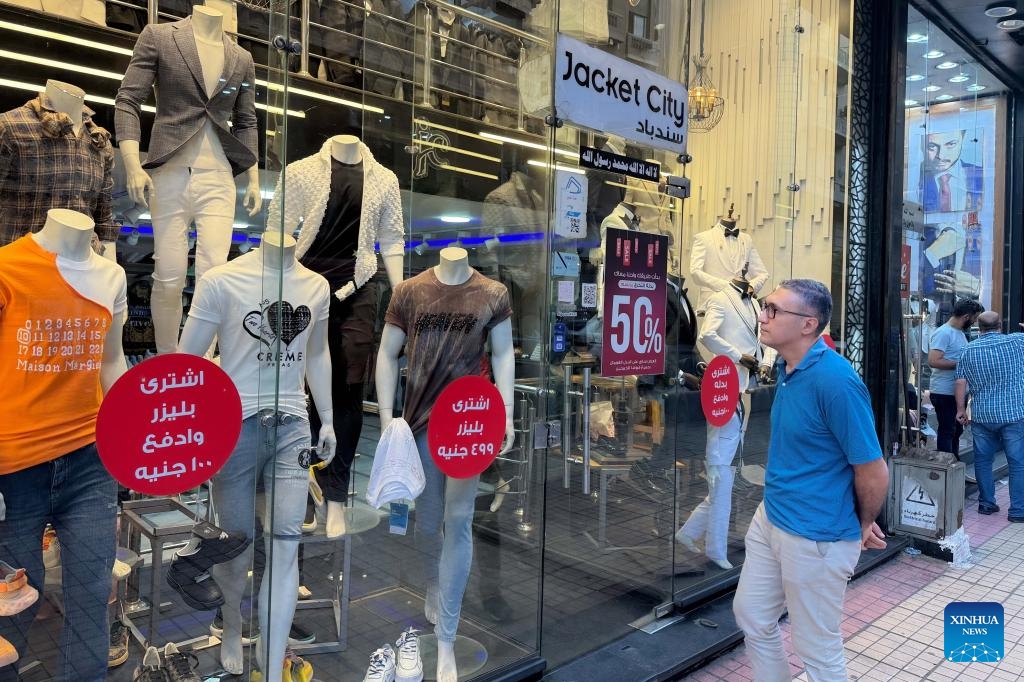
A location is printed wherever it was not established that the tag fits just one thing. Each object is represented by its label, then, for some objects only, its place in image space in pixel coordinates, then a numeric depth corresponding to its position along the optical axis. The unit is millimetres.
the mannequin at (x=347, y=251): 2322
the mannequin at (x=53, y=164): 1719
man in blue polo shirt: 2248
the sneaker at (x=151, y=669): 1941
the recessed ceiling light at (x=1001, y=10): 6341
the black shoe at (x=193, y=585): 2027
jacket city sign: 3020
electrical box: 4668
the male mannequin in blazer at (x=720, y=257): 4027
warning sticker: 4734
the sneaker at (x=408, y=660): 2445
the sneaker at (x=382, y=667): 2387
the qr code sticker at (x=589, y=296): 3314
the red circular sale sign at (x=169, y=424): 1788
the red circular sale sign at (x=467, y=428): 2578
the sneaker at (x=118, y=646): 1891
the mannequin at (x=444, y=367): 2510
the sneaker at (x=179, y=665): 1984
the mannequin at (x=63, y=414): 1658
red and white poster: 3393
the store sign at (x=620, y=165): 3223
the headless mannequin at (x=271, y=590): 2107
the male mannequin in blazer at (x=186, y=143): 1972
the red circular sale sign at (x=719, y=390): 3895
